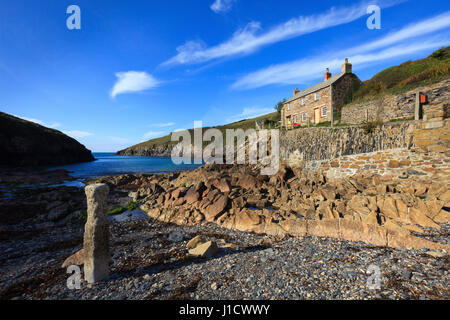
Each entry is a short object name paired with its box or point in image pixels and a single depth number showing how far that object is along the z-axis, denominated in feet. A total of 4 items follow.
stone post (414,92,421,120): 38.89
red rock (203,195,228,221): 36.79
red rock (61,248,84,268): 21.47
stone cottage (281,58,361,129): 87.47
